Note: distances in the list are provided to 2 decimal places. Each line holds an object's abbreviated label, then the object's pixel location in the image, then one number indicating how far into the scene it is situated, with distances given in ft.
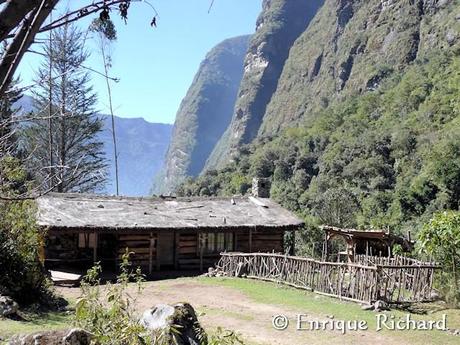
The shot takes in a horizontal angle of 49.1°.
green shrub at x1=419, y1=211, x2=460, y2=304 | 45.50
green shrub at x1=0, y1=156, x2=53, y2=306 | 41.52
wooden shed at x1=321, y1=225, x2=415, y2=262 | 71.67
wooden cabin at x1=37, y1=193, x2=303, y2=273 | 69.97
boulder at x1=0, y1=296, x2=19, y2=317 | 35.22
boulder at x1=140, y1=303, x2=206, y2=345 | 20.57
